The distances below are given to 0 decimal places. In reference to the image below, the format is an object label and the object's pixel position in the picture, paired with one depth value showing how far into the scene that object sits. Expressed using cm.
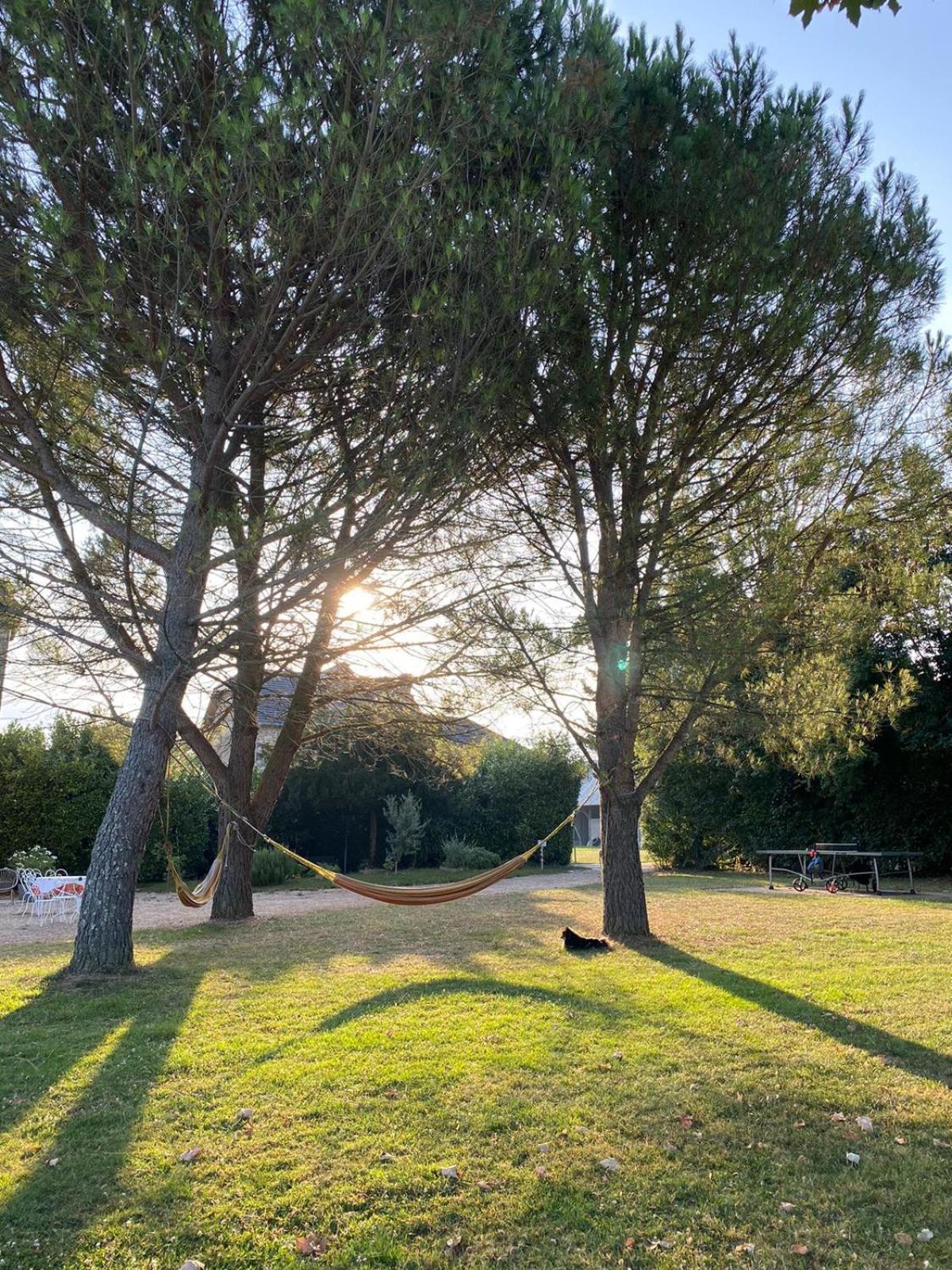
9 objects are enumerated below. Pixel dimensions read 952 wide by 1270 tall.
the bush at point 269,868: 1476
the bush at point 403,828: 1644
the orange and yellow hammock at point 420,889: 634
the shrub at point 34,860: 1179
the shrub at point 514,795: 1789
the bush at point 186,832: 1412
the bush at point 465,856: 1641
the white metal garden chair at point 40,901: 977
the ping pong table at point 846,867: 1236
